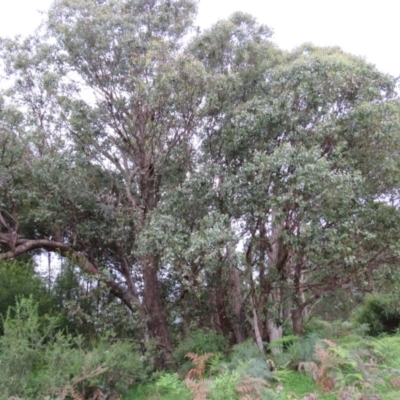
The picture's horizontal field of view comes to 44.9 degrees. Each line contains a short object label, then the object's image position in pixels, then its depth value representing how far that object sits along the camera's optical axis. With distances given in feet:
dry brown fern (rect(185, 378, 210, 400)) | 21.47
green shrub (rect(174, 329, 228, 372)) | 34.60
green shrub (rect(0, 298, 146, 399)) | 24.87
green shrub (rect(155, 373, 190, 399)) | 23.84
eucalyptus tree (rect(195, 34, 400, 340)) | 28.91
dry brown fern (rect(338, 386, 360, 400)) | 19.34
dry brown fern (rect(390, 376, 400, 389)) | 21.12
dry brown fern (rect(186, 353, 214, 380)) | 27.76
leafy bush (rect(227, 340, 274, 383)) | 24.58
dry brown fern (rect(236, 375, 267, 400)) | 20.94
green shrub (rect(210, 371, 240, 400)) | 20.93
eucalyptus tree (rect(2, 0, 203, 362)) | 38.55
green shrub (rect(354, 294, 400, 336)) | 41.19
